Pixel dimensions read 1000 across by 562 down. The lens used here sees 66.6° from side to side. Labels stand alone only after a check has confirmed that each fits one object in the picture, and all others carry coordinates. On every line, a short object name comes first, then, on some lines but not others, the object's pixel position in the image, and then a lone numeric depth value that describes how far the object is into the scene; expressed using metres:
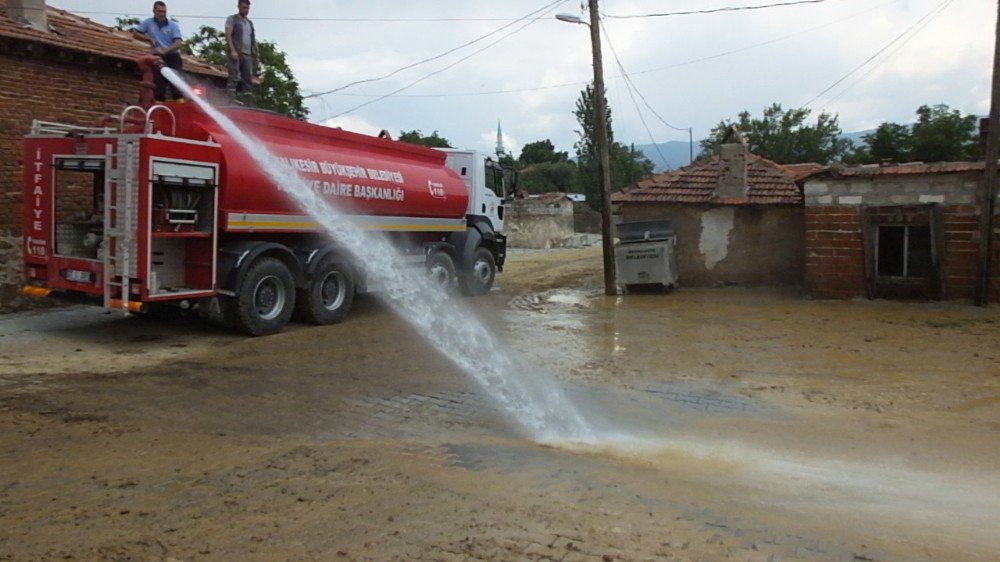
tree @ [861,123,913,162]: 33.59
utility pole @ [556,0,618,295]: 15.67
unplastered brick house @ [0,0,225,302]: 11.58
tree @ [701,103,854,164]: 48.78
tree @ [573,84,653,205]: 47.94
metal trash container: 16.02
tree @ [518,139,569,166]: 63.99
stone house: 16.55
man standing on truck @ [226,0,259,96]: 12.00
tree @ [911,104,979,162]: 31.72
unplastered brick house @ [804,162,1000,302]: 13.57
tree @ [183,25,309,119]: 30.48
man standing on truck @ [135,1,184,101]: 11.30
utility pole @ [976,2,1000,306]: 12.94
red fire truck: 8.80
